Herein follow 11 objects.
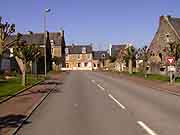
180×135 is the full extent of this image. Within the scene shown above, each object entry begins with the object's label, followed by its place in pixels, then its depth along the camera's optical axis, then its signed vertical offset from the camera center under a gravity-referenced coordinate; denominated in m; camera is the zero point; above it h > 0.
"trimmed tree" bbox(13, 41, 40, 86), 21.59 +1.29
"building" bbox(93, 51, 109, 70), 89.81 +3.24
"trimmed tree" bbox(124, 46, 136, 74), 43.89 +2.39
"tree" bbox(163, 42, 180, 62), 24.99 +1.65
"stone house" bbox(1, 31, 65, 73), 40.33 +5.88
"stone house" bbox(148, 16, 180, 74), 37.47 +4.37
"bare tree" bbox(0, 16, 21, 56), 16.54 +2.38
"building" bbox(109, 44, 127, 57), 88.81 +6.49
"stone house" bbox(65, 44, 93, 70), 93.63 +3.19
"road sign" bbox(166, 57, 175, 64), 21.82 +0.55
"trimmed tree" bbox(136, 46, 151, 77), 35.60 +1.78
